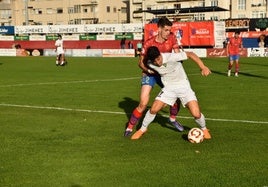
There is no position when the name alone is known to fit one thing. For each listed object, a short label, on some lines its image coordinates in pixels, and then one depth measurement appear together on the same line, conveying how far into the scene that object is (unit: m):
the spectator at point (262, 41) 55.08
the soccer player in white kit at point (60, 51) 35.66
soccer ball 8.89
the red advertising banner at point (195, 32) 57.92
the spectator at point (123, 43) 65.81
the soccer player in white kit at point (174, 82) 8.77
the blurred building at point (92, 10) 102.38
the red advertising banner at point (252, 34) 60.76
